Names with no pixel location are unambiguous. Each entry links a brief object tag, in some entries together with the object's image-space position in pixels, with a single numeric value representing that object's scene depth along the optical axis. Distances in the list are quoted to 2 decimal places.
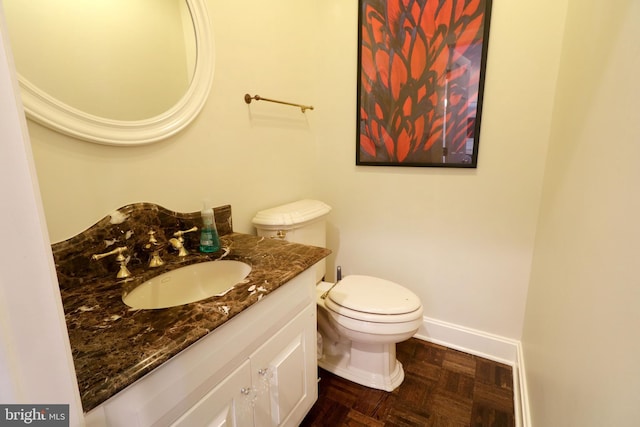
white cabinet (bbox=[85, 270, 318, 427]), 0.60
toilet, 1.35
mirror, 0.80
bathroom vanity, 0.57
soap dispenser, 1.15
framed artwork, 1.49
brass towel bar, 1.42
